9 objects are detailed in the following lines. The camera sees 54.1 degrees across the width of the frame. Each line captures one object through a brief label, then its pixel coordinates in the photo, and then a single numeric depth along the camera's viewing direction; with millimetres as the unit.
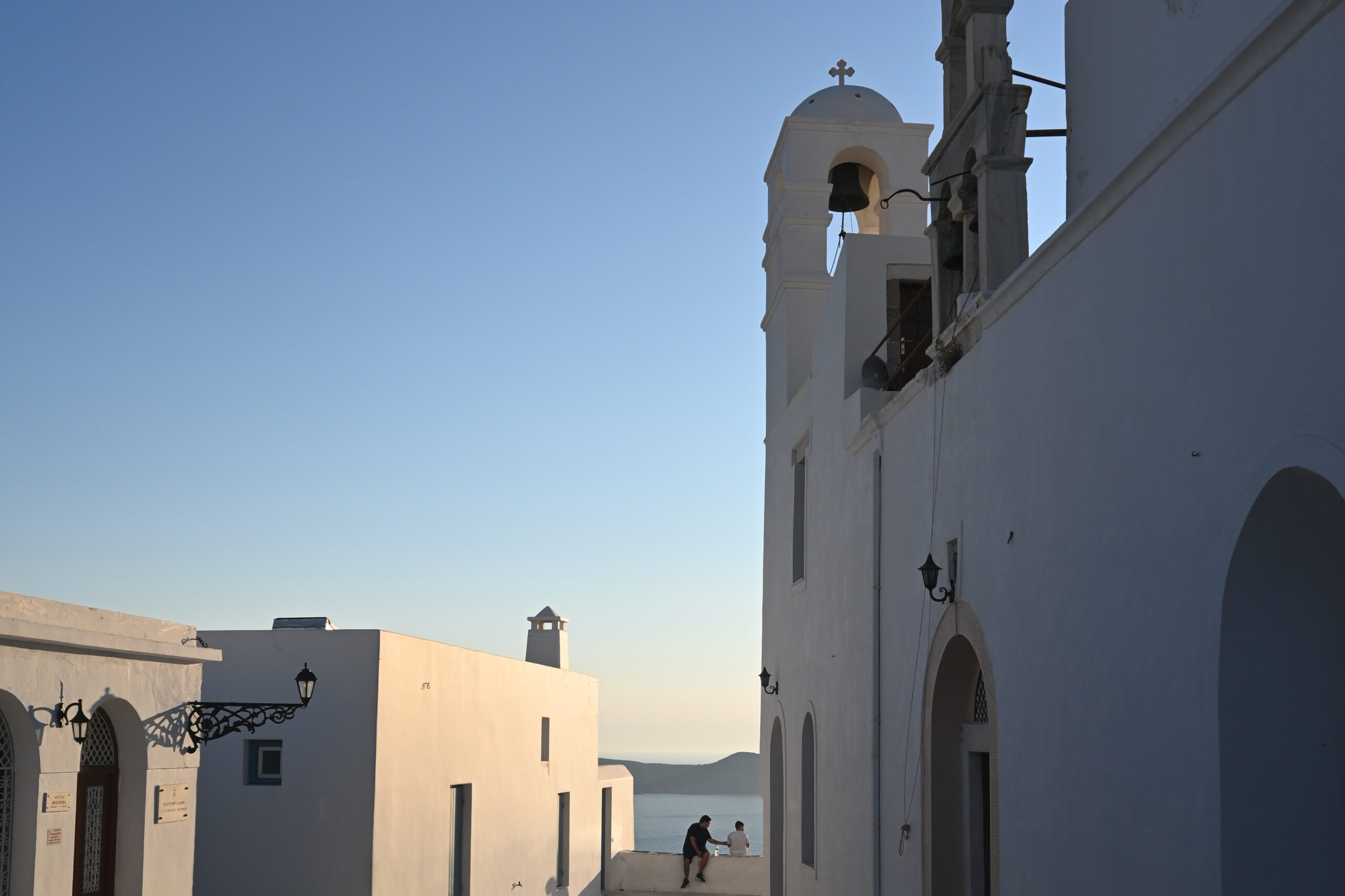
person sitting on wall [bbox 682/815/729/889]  23453
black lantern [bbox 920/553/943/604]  8914
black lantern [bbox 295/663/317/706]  12844
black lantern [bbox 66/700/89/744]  9766
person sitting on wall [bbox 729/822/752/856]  25141
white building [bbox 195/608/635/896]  15406
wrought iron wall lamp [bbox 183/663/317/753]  11398
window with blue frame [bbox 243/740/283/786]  15766
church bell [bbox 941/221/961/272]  9648
